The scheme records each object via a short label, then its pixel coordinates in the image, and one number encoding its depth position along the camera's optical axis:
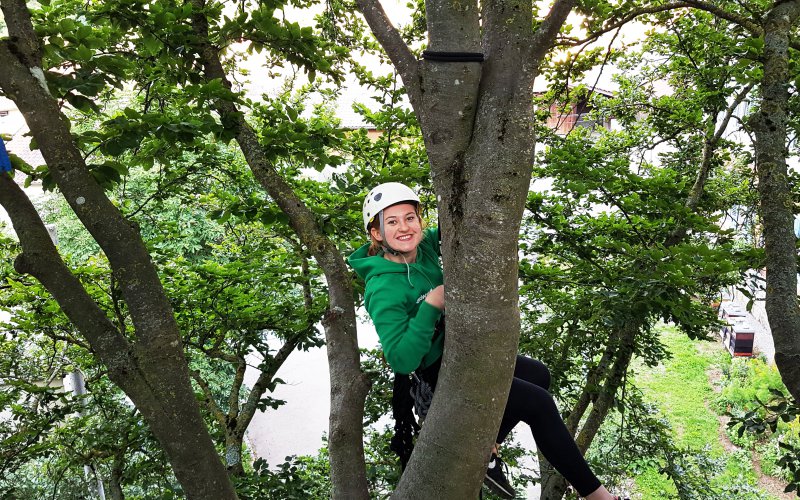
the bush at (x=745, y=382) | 13.24
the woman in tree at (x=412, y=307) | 1.95
